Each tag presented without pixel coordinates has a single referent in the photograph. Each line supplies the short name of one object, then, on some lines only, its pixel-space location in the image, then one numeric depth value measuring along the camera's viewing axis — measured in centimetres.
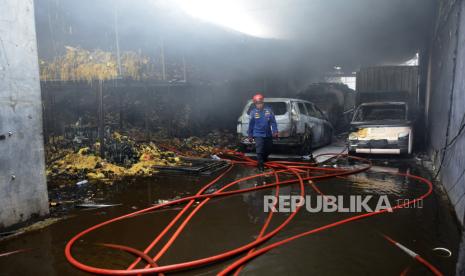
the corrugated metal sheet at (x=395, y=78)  1212
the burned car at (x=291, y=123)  901
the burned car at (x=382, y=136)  852
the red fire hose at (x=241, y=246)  297
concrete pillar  377
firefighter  735
